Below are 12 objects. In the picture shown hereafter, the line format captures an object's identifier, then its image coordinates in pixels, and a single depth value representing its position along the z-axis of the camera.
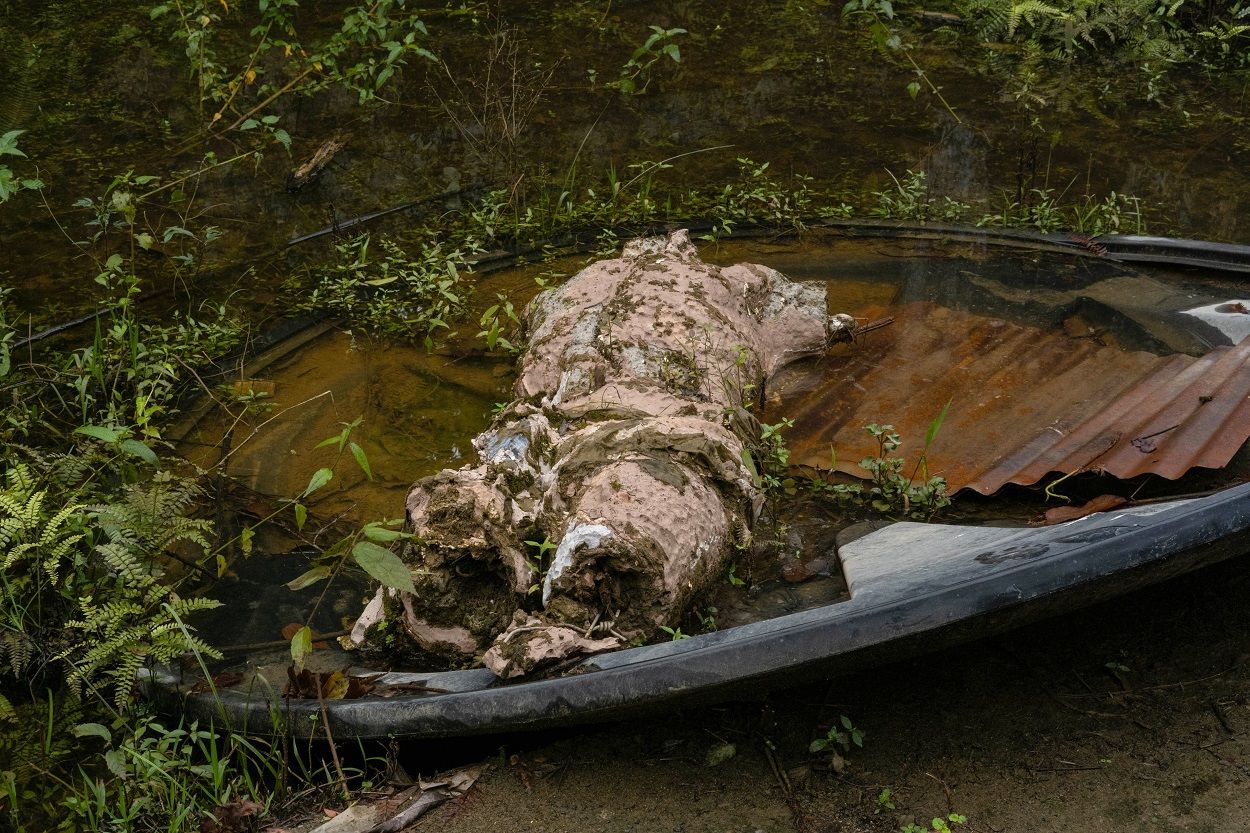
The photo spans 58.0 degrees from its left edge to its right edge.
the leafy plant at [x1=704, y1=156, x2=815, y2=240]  5.47
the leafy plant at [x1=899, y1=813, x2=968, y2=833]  2.32
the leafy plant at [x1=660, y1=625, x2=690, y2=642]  2.74
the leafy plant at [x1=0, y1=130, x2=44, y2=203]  3.55
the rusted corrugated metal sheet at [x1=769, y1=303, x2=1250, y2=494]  3.17
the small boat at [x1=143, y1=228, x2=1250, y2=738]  2.29
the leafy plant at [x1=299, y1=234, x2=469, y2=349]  4.85
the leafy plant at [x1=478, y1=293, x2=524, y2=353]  4.35
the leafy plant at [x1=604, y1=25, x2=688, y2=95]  5.50
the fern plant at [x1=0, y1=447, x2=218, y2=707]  2.85
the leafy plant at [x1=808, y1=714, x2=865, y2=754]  2.56
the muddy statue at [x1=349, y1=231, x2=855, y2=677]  2.75
